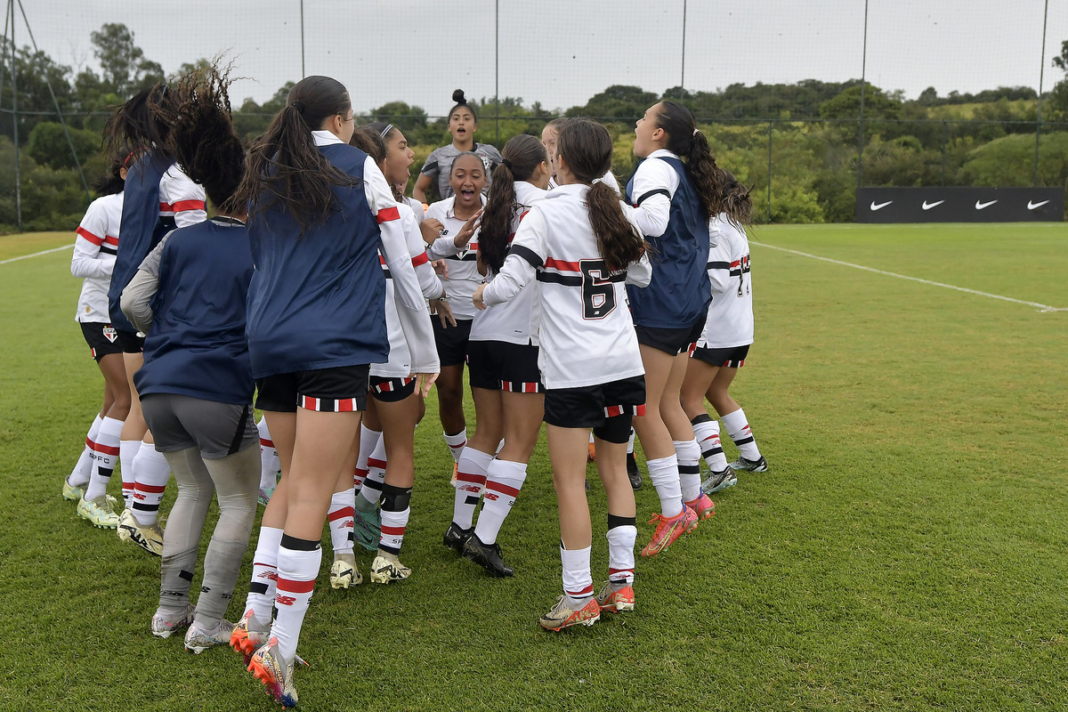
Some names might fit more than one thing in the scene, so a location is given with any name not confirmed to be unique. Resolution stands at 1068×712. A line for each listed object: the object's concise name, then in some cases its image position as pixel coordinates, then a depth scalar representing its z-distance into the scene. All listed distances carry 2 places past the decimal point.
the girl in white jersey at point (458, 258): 3.89
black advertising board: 25.92
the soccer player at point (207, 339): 2.75
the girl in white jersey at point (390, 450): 3.24
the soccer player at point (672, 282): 3.62
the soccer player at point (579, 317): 2.96
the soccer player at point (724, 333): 4.38
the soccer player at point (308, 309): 2.55
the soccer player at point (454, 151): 5.63
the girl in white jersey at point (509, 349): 3.50
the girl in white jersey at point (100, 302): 3.99
